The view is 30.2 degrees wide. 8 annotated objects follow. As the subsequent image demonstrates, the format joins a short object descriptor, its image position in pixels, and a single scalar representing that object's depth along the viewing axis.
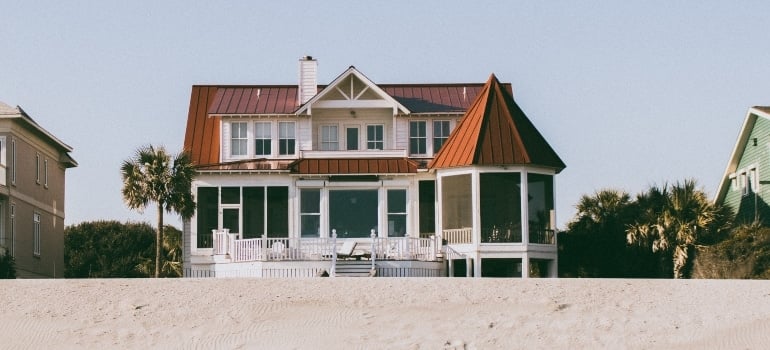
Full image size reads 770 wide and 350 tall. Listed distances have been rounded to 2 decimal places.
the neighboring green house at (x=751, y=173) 51.56
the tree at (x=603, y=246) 48.62
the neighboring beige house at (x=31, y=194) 49.34
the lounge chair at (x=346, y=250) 46.34
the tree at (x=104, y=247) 74.62
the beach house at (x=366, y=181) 46.53
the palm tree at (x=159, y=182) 46.81
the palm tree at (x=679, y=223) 46.62
